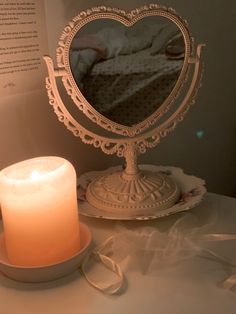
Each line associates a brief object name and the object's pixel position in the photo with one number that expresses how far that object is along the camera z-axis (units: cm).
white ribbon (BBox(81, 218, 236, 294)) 50
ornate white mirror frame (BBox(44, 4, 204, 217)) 60
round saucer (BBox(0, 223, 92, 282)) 49
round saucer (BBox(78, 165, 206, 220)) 62
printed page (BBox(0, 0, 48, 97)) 60
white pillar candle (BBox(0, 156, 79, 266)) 48
